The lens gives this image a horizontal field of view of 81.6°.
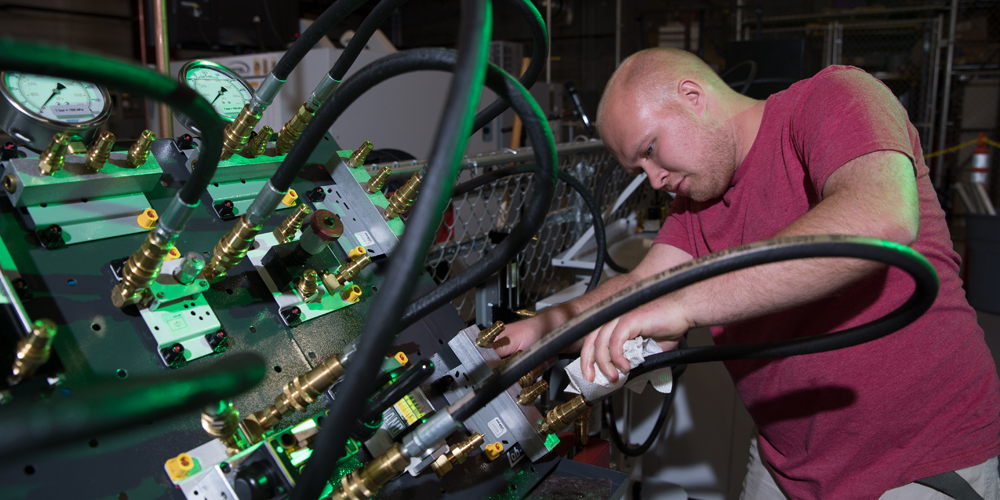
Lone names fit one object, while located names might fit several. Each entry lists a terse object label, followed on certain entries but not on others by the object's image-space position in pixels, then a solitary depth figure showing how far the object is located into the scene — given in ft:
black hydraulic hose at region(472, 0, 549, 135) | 2.10
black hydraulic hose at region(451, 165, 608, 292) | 3.31
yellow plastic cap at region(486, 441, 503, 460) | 2.18
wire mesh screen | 4.84
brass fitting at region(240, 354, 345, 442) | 1.66
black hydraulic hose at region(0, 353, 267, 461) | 0.87
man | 2.26
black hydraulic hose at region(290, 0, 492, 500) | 1.05
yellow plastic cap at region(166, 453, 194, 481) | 1.57
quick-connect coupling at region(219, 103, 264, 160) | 2.26
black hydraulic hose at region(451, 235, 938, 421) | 1.37
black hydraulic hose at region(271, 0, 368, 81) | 2.14
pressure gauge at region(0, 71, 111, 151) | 1.87
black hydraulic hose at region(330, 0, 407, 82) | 2.14
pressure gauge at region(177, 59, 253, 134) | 2.53
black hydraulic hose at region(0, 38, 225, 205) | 0.85
